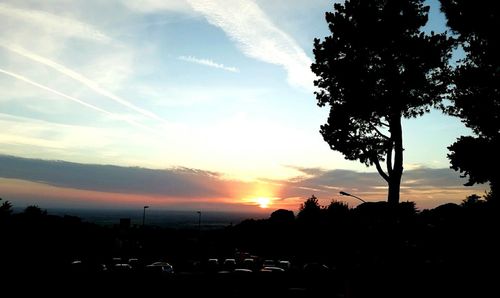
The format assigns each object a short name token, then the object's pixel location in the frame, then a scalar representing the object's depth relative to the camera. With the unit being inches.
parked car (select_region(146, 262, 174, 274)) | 1320.1
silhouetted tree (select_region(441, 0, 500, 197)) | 941.2
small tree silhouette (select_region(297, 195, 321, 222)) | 2770.7
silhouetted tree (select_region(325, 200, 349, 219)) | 2635.3
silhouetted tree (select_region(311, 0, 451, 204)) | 975.6
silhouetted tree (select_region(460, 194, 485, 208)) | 2466.3
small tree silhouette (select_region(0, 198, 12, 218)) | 1283.1
